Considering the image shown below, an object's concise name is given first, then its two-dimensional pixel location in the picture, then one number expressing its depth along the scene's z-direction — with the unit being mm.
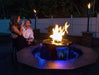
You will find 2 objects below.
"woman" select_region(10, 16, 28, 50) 2878
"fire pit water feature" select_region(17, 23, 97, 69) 2349
